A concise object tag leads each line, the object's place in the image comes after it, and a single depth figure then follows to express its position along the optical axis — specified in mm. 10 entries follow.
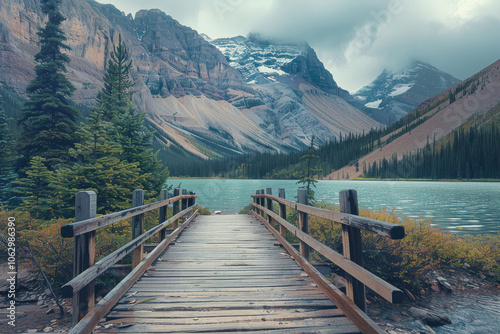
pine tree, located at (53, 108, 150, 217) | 11526
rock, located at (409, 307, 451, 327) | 8156
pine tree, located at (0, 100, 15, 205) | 20281
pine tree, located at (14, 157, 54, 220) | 12867
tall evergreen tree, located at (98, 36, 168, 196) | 16156
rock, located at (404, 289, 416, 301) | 9662
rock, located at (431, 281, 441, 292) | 10405
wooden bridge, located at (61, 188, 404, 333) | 3268
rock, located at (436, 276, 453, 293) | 10352
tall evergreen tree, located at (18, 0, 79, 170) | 17125
